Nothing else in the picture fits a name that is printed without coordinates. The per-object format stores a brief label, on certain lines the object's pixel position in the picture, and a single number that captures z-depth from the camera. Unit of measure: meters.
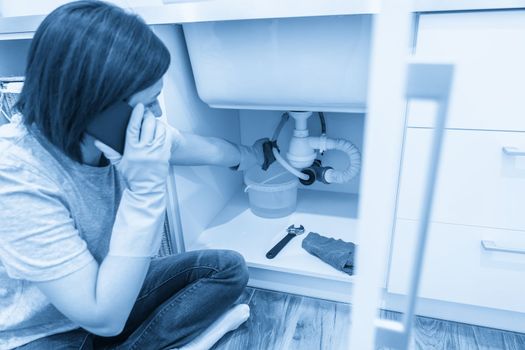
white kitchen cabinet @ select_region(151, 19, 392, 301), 0.92
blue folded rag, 0.93
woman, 0.51
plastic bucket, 1.16
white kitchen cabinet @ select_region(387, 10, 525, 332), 0.62
